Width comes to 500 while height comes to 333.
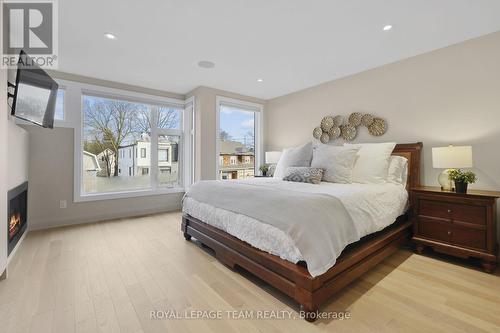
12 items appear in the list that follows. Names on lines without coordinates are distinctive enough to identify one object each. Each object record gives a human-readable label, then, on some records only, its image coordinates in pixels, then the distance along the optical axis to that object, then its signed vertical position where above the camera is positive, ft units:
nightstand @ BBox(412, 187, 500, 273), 7.02 -1.88
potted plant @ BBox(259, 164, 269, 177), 14.79 -0.02
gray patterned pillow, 9.28 -0.27
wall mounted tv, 7.02 +2.68
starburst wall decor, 10.94 +2.22
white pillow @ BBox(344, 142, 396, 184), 9.29 +0.18
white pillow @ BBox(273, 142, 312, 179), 10.96 +0.51
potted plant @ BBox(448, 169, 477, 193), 7.50 -0.41
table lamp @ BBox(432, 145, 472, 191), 7.64 +0.36
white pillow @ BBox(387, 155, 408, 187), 9.54 -0.09
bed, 5.18 -2.24
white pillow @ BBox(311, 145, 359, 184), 9.49 +0.24
